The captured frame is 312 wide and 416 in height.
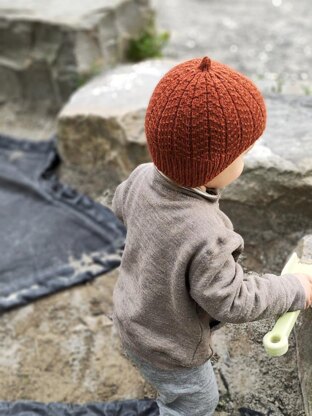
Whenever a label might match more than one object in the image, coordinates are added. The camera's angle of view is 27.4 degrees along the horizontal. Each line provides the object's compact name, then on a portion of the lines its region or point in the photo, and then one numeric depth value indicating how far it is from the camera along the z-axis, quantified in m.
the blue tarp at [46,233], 2.55
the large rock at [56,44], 3.49
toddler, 1.21
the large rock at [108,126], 2.76
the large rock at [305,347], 1.63
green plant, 3.80
